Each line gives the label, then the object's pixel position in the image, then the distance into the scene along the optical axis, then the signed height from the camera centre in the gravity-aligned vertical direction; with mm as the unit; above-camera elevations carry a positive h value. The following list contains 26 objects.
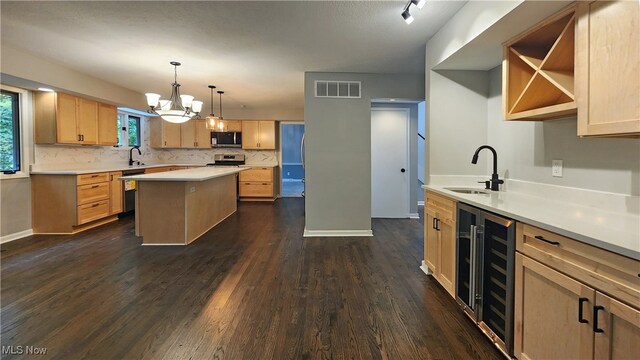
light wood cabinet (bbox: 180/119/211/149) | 7637 +955
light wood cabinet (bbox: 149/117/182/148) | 7520 +968
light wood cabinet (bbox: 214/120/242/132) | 7768 +1180
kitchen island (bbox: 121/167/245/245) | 3826 -505
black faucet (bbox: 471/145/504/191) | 2548 -75
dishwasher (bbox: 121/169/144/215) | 5535 -427
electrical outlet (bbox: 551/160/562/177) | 2021 +15
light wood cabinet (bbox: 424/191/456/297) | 2336 -591
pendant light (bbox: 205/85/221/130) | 4824 +832
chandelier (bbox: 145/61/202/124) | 3641 +804
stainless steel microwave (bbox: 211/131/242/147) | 7770 +865
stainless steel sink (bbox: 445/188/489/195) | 2584 -185
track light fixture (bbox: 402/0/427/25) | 2187 +1215
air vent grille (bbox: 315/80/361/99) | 4293 +1188
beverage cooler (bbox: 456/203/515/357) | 1629 -629
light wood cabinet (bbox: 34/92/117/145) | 4402 +824
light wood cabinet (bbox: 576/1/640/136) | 1261 +469
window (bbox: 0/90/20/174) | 4078 +545
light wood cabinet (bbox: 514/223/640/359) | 1027 -529
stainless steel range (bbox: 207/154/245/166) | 7848 +292
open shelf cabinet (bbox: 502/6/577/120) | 1726 +660
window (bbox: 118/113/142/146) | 6602 +952
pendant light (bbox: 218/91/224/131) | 5081 +816
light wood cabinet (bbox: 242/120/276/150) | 7785 +997
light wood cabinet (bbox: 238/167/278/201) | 7660 -312
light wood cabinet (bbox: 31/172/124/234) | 4375 -472
